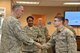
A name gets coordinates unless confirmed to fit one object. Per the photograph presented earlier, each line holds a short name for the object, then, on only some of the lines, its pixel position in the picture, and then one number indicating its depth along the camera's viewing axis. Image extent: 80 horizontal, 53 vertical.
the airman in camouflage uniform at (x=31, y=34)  5.03
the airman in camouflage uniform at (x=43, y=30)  7.37
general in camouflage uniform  3.51
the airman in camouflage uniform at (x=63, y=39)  3.87
